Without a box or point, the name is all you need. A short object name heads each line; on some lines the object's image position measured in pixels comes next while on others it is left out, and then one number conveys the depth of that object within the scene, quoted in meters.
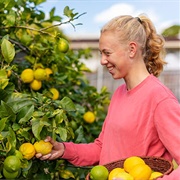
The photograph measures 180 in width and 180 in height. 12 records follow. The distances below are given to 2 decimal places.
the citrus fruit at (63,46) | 2.37
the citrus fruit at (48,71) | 2.61
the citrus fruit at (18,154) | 2.03
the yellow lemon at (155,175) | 1.81
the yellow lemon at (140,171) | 1.80
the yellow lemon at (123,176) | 1.75
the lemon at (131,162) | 1.83
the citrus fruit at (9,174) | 2.02
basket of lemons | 1.80
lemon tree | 2.04
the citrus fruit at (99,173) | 1.84
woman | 1.82
